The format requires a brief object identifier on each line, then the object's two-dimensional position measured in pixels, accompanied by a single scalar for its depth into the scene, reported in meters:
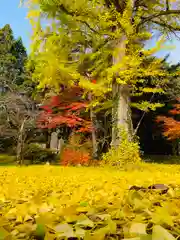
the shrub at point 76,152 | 7.73
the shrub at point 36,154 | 9.78
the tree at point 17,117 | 9.25
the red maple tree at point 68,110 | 8.30
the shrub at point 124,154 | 5.50
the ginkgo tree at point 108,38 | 5.69
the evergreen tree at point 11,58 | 12.18
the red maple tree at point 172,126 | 8.08
